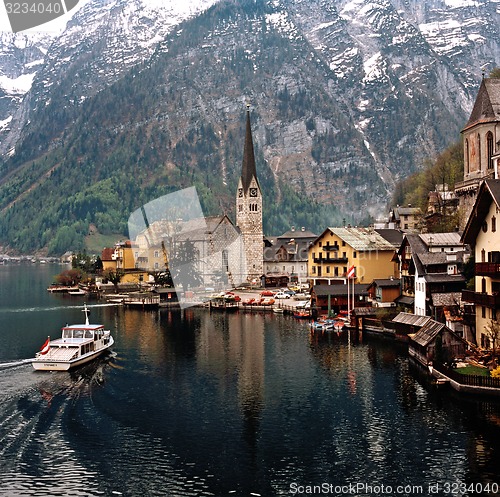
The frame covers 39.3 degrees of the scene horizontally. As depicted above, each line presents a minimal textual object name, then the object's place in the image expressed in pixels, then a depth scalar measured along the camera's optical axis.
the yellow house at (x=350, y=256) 100.06
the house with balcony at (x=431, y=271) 64.50
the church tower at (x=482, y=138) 73.27
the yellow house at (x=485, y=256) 48.78
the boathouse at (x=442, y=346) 50.53
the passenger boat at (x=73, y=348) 55.72
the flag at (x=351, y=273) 81.61
